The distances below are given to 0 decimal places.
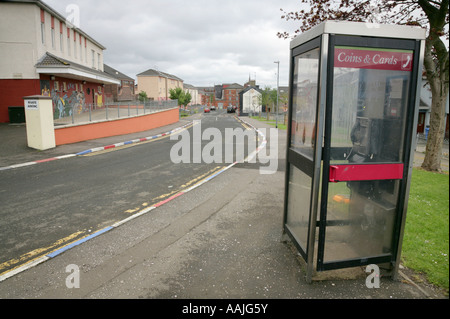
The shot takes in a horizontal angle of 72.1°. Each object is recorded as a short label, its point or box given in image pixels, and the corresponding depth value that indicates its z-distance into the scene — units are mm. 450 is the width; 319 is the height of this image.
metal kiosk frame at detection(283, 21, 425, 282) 3465
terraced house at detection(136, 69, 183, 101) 72062
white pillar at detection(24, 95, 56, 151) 13133
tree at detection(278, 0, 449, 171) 10633
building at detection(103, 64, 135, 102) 59078
